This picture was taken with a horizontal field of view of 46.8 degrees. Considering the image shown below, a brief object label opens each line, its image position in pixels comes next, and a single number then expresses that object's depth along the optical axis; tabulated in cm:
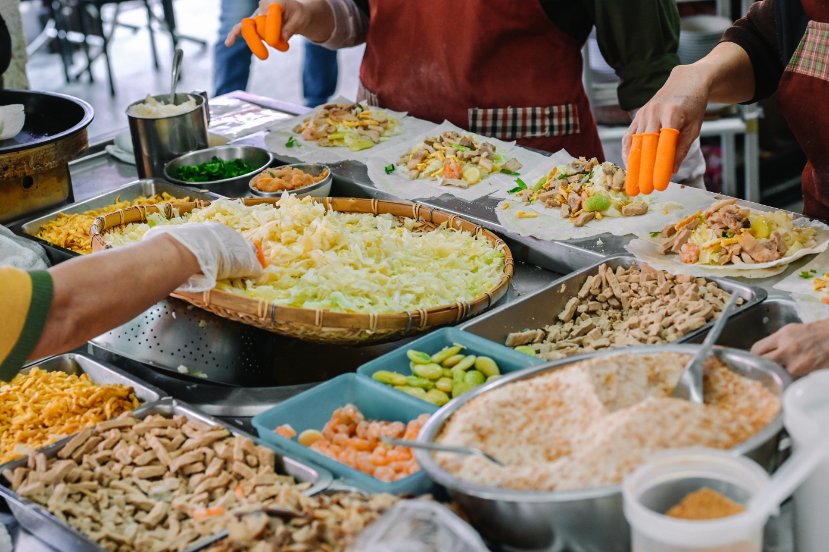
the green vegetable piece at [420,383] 196
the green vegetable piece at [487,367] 200
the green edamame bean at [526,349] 221
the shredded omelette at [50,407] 199
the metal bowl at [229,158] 325
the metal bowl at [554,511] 135
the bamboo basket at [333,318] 214
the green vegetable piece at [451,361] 203
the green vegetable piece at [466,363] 200
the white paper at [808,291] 223
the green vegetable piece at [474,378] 195
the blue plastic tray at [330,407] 183
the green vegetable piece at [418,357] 202
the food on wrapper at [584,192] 284
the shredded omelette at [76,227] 289
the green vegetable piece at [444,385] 194
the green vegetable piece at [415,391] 191
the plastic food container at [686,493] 120
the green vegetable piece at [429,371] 198
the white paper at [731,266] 245
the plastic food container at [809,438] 134
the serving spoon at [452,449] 148
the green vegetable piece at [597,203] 284
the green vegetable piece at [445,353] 204
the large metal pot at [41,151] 298
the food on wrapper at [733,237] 248
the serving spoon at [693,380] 155
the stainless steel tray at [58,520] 163
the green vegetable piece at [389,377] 195
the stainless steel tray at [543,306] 225
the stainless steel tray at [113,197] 299
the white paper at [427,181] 313
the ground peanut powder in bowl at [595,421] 140
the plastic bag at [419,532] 131
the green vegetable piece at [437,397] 190
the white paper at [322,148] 346
